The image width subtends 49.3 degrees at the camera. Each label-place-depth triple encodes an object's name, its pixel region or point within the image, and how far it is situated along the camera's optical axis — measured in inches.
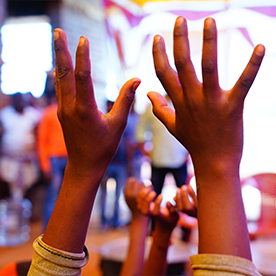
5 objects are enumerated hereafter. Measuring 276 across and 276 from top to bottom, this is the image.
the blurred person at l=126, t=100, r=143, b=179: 134.8
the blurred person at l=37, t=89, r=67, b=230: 104.9
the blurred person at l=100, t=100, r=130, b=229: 134.3
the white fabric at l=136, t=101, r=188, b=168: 96.3
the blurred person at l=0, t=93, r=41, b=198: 117.8
